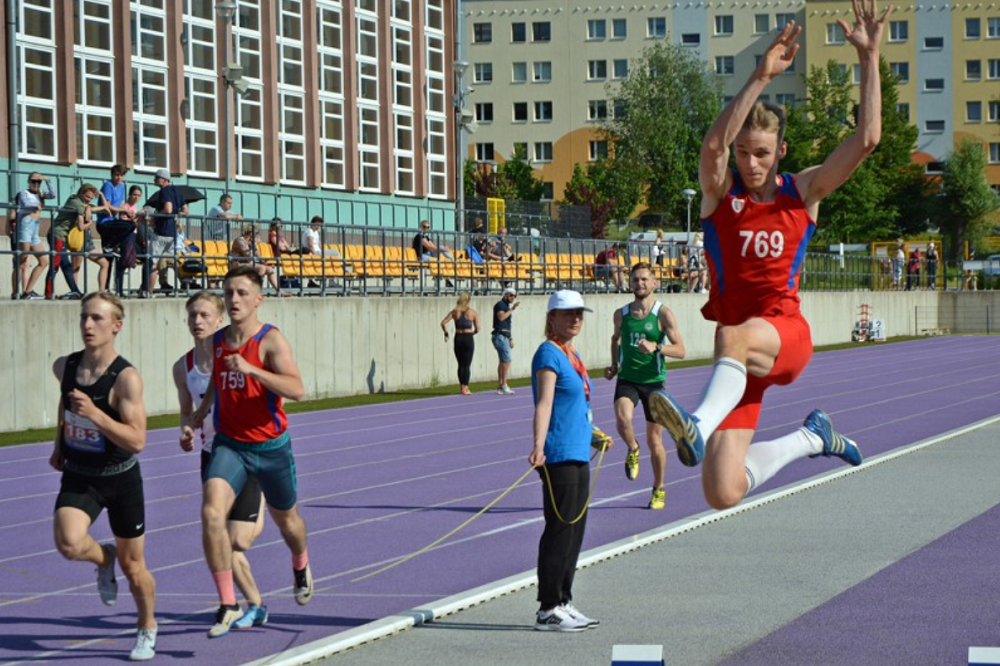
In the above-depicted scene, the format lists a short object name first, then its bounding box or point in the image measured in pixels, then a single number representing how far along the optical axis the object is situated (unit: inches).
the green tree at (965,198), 3818.9
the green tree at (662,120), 3944.4
